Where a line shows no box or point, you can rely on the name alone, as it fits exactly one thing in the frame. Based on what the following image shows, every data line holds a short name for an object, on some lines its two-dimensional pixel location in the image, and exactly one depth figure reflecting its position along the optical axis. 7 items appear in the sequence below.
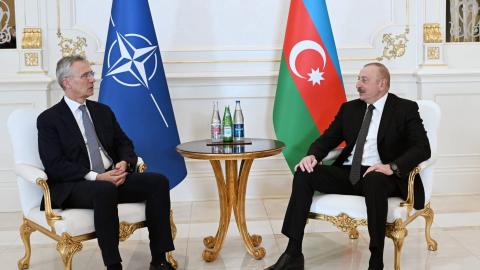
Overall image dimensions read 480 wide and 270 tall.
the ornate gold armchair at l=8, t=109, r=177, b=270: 3.45
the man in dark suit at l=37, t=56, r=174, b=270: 3.49
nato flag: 4.67
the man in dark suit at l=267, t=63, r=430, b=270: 3.63
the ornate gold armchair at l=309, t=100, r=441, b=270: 3.62
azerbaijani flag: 4.89
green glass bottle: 4.20
